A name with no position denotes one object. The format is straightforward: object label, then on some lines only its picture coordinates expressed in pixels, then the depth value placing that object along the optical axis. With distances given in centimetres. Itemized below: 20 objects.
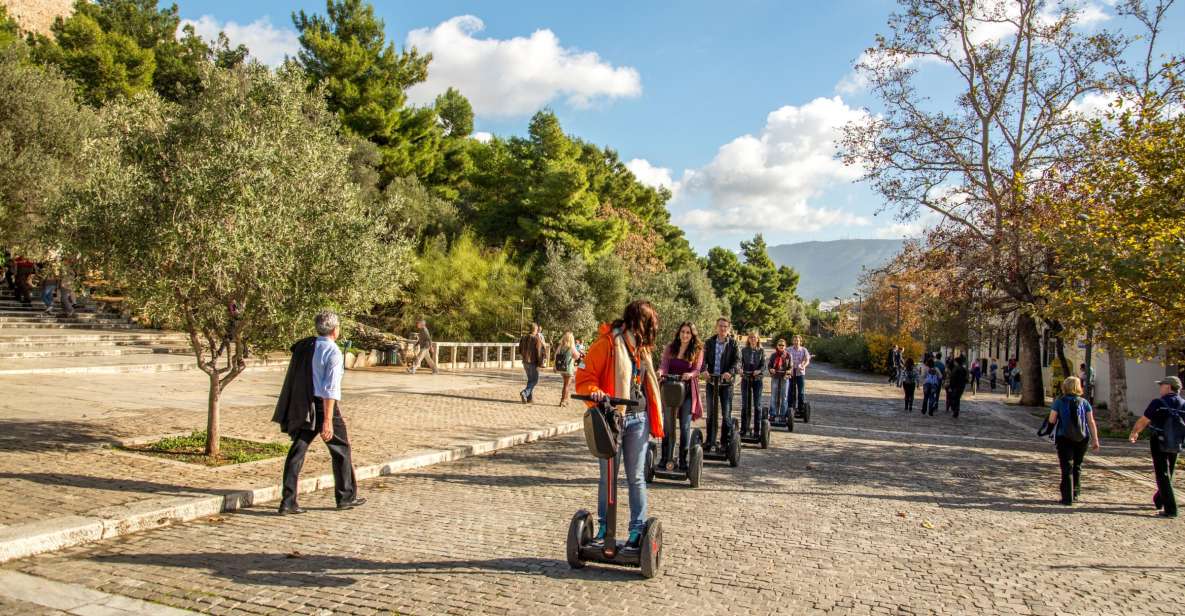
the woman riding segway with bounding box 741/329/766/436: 1098
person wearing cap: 844
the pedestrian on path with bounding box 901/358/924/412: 2252
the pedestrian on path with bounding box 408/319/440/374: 2314
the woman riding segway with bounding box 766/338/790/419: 1391
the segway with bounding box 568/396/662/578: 497
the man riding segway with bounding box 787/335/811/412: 1531
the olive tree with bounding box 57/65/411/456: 759
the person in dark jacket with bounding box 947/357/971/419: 2127
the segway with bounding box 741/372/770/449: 1166
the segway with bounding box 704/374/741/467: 970
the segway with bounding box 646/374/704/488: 826
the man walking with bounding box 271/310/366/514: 651
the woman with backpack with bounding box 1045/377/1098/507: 872
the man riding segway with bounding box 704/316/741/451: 935
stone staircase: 1759
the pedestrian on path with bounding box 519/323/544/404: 1728
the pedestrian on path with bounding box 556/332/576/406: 1722
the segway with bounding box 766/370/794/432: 1403
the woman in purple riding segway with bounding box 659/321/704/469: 860
